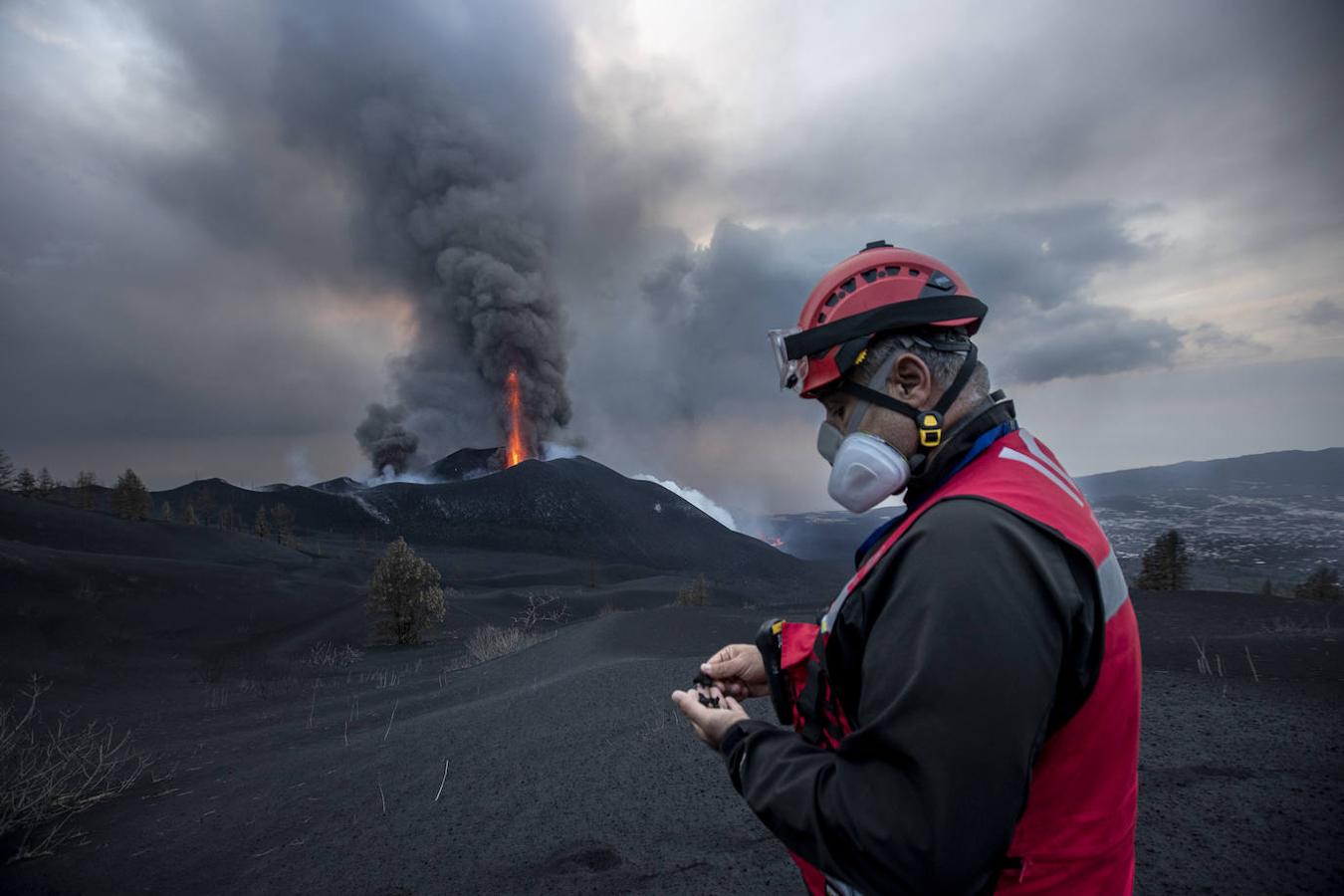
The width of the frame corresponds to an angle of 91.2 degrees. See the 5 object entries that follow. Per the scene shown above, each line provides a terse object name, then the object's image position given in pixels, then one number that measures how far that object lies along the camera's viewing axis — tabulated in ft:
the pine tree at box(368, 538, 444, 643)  75.25
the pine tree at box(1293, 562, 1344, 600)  68.59
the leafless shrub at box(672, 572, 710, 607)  91.81
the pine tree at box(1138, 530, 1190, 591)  73.31
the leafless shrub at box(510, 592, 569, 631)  100.89
